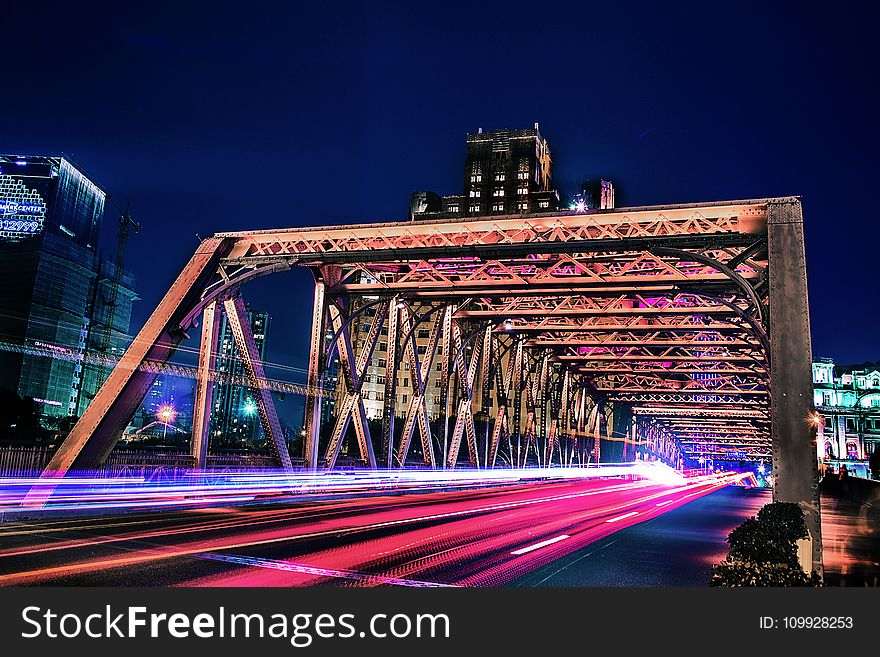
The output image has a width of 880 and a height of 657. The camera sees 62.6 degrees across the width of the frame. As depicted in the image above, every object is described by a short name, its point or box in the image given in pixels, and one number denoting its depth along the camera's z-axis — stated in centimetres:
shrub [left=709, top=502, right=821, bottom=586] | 712
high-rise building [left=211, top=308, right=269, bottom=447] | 17950
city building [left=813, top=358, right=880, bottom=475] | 14100
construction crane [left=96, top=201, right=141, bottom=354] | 13975
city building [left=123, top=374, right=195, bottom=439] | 14538
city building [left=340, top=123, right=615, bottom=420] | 14275
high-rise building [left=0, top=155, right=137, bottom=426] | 11469
